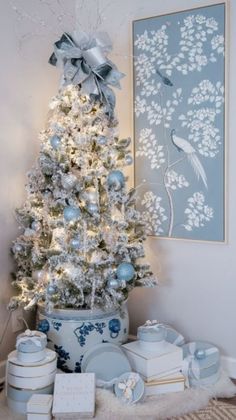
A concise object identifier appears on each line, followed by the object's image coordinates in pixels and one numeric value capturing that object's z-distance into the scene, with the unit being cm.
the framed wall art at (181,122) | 246
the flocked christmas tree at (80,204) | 222
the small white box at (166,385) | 214
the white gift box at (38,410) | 183
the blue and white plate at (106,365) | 212
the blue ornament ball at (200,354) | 232
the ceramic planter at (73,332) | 224
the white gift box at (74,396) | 187
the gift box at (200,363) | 226
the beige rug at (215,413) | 199
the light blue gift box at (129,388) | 203
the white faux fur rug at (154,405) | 194
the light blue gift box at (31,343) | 201
